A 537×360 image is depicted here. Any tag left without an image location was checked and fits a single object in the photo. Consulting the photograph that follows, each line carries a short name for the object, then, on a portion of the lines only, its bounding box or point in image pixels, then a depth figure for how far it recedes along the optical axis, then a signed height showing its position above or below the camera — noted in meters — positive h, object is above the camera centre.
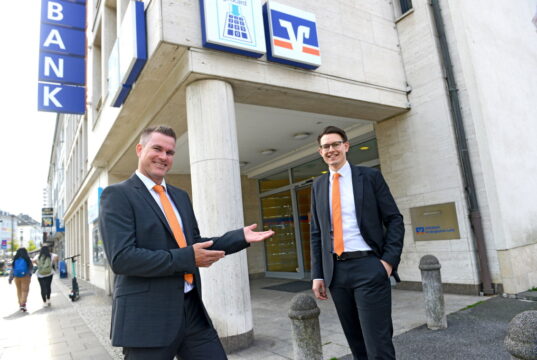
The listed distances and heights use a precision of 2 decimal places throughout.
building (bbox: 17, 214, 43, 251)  127.06 +8.63
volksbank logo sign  5.85 +3.16
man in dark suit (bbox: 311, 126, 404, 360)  2.56 -0.21
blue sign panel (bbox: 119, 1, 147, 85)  5.45 +3.08
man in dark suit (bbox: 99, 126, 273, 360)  1.76 -0.11
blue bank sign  9.48 +5.13
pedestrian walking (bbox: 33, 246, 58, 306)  10.33 -0.59
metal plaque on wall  7.05 -0.20
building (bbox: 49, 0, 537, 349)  5.20 +2.33
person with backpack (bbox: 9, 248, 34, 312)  9.83 -0.61
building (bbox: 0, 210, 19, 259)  100.50 +7.66
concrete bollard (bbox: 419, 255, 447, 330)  4.80 -1.12
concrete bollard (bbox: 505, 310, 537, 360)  1.91 -0.72
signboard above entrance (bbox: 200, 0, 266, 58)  5.21 +3.06
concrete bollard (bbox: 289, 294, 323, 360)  3.11 -0.91
